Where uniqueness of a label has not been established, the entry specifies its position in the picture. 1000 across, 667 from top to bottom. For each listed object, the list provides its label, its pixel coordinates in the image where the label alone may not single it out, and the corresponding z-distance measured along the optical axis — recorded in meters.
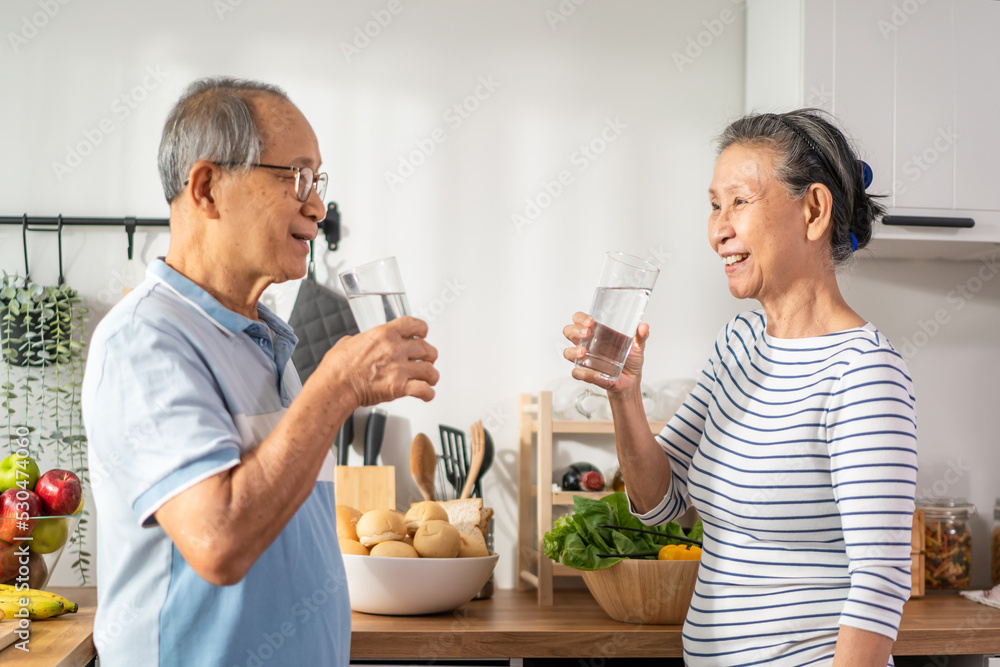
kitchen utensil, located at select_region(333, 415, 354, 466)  1.99
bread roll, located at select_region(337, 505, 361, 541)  1.71
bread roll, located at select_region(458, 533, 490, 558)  1.70
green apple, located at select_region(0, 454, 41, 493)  1.50
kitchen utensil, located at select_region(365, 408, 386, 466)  1.97
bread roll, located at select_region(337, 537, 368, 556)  1.64
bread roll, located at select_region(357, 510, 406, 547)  1.66
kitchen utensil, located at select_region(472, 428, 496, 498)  1.99
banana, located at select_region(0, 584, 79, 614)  1.38
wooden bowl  1.58
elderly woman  1.02
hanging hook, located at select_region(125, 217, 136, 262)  1.97
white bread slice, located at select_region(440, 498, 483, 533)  1.82
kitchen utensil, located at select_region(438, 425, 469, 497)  1.99
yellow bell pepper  1.64
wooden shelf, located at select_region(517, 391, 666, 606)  1.88
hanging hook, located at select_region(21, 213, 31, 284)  1.92
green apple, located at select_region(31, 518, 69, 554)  1.46
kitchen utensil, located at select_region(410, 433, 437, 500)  1.95
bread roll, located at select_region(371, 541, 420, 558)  1.62
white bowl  1.61
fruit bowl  1.46
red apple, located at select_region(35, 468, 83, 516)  1.49
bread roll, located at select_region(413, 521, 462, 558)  1.64
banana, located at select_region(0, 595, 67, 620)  1.34
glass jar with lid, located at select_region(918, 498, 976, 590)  2.04
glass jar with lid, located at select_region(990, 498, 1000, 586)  2.09
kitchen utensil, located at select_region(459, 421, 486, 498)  1.95
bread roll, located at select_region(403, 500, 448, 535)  1.72
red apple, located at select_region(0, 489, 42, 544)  1.43
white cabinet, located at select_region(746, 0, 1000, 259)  1.85
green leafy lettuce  1.66
